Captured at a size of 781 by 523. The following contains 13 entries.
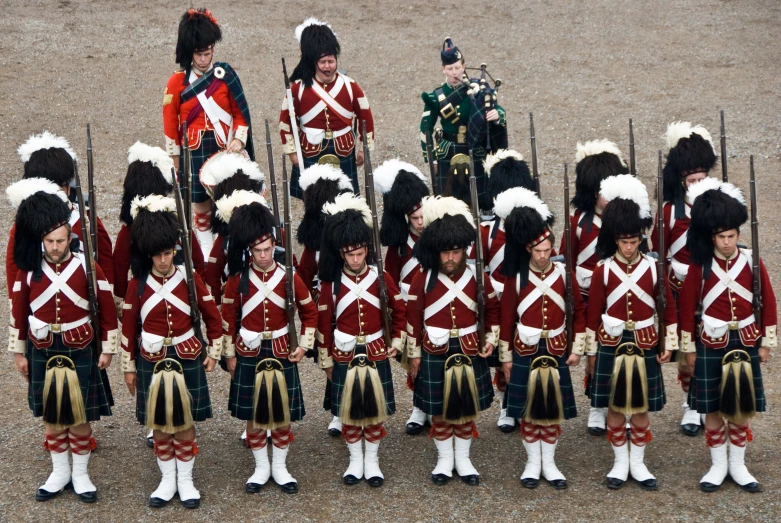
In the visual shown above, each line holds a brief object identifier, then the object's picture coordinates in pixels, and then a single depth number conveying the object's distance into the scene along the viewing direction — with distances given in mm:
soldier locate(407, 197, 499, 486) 13375
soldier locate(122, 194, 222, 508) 13023
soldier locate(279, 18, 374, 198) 18219
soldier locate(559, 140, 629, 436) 14812
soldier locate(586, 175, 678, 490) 13250
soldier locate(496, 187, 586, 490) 13297
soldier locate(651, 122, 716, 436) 14687
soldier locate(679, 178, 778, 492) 13109
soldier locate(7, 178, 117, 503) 13102
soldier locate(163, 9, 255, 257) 17906
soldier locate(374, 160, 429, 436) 14828
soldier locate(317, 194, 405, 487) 13398
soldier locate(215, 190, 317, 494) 13281
